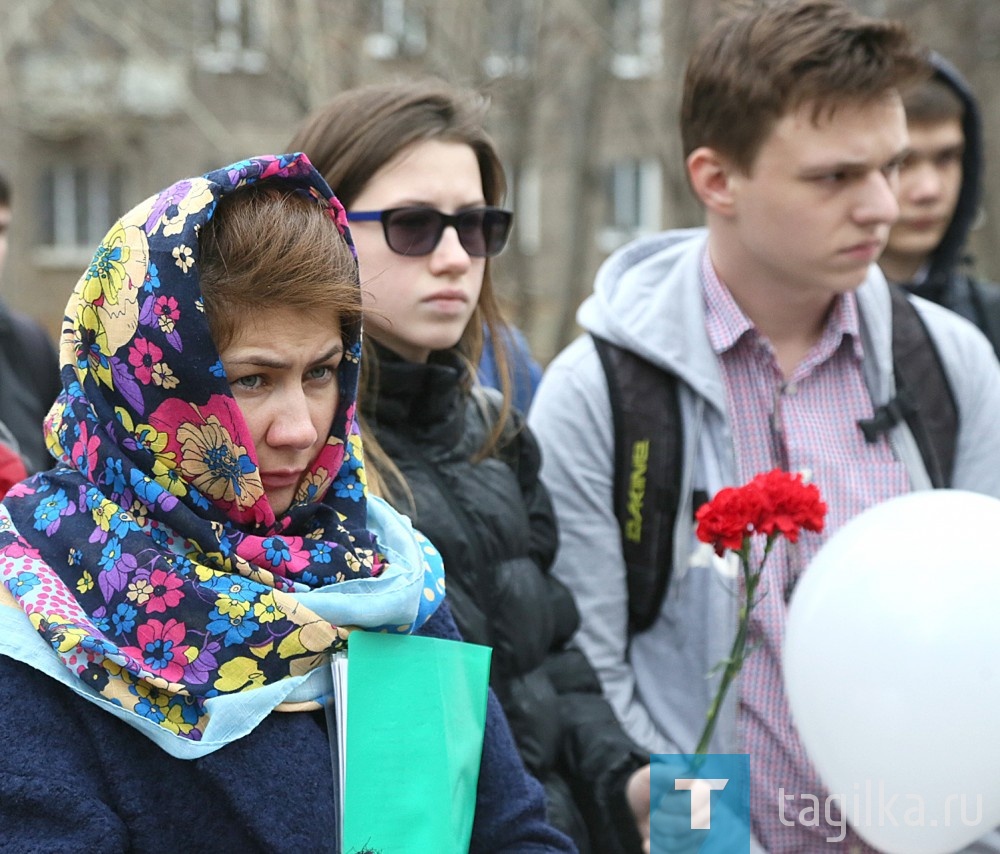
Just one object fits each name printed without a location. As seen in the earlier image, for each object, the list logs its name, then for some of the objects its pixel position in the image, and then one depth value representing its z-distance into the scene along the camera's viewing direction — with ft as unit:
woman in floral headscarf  5.69
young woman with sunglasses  8.31
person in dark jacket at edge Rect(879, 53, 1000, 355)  13.61
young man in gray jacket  9.21
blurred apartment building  38.29
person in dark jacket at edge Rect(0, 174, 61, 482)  13.78
